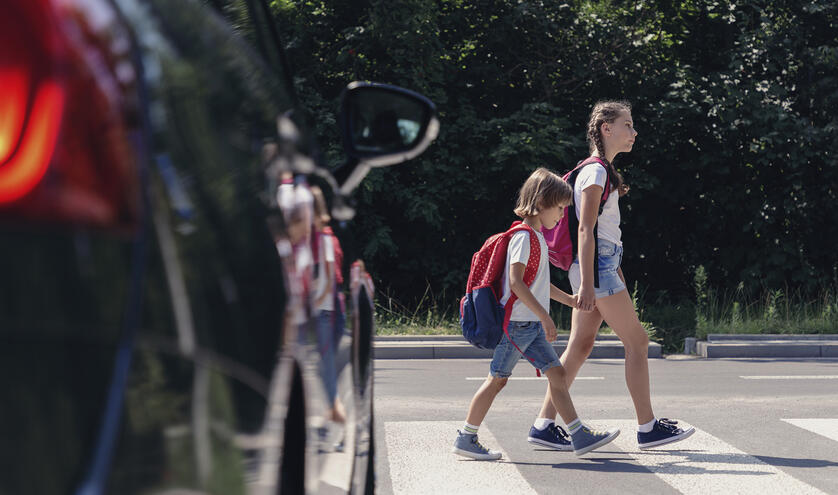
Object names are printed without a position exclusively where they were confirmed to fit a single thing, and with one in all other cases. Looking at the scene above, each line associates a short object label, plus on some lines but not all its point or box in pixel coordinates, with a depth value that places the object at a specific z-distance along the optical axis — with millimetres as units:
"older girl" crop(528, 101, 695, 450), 5633
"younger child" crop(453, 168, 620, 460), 5469
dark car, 894
